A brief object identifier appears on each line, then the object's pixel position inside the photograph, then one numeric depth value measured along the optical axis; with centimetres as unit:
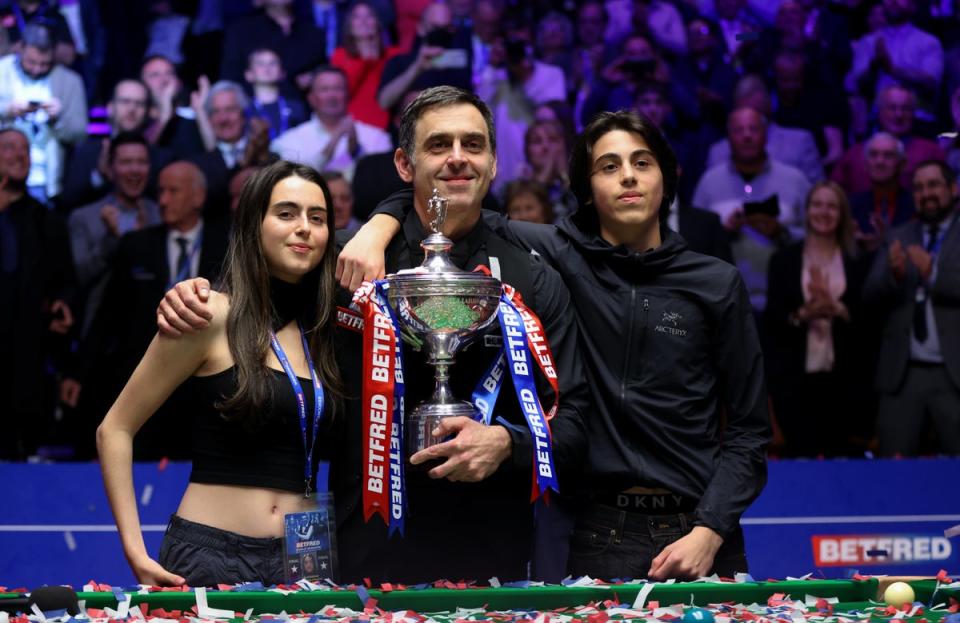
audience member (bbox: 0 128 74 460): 694
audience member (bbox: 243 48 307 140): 753
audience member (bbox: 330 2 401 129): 758
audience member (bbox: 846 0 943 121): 762
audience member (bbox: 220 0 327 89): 761
